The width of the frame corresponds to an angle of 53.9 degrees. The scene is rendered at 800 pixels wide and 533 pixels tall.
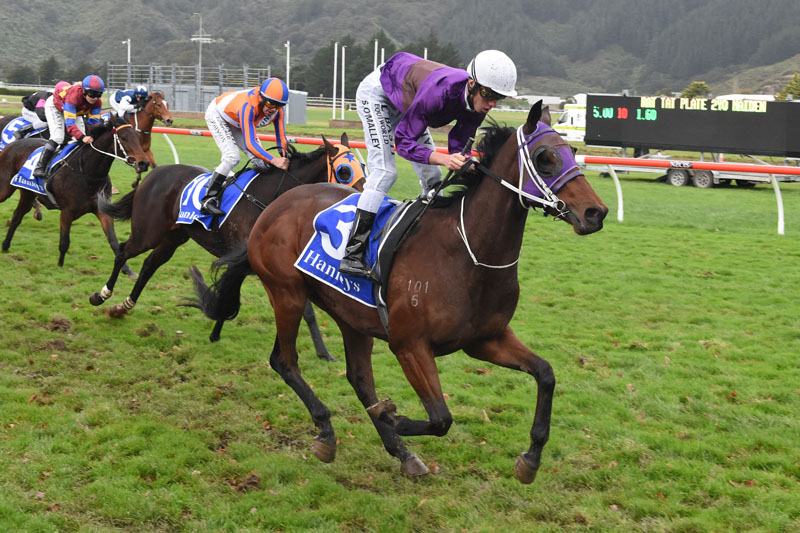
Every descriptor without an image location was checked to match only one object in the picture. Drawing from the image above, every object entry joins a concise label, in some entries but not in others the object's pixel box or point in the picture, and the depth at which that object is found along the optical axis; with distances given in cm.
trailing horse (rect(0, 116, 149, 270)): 873
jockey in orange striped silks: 657
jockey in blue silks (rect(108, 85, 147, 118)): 1125
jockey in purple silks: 385
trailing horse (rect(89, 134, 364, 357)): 656
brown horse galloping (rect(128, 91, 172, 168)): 1077
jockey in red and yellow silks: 905
